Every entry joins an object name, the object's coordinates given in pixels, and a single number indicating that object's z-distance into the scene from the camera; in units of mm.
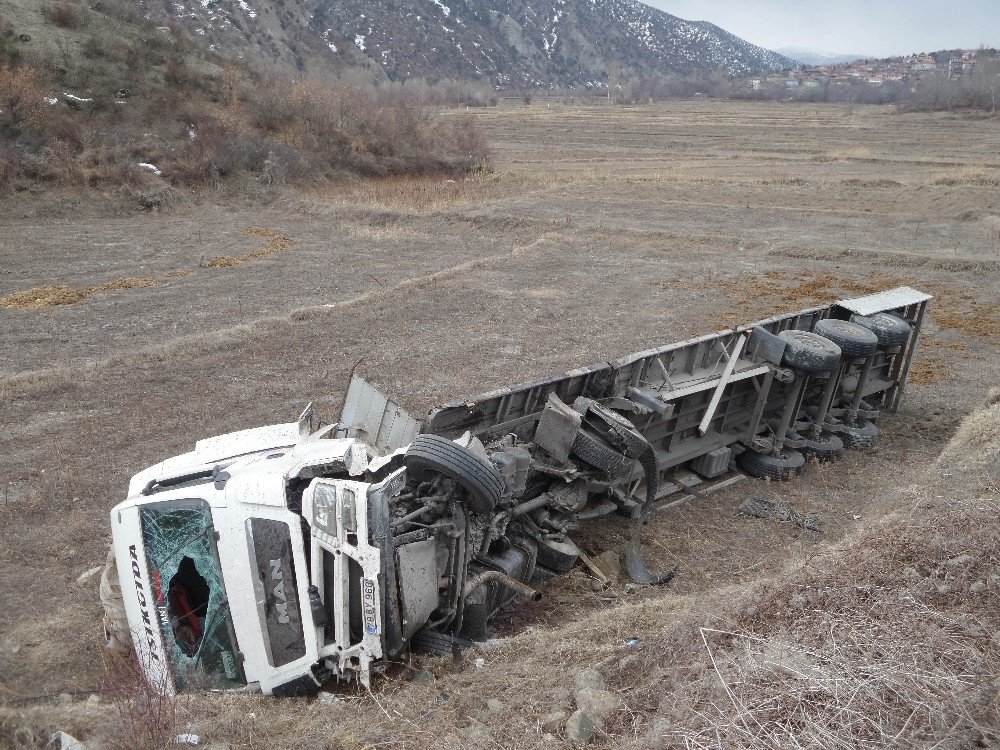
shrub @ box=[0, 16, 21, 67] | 28766
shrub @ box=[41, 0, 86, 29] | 32000
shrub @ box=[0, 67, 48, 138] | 25703
